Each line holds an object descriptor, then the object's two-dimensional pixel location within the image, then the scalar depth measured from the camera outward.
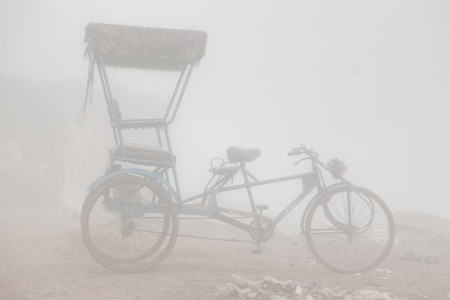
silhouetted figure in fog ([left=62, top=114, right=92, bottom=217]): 16.30
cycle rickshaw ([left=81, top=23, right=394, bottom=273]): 4.93
